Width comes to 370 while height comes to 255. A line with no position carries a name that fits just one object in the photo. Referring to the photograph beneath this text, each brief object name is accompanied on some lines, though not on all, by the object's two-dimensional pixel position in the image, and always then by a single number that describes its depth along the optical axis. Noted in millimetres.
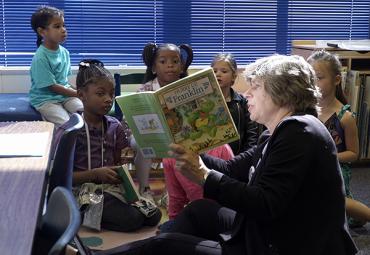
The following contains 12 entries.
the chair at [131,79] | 3468
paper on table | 1623
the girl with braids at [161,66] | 2857
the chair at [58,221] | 891
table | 952
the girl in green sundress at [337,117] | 2418
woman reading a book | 1306
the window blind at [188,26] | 3828
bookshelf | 3535
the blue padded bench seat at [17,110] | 3179
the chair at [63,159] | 1513
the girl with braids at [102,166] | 2215
